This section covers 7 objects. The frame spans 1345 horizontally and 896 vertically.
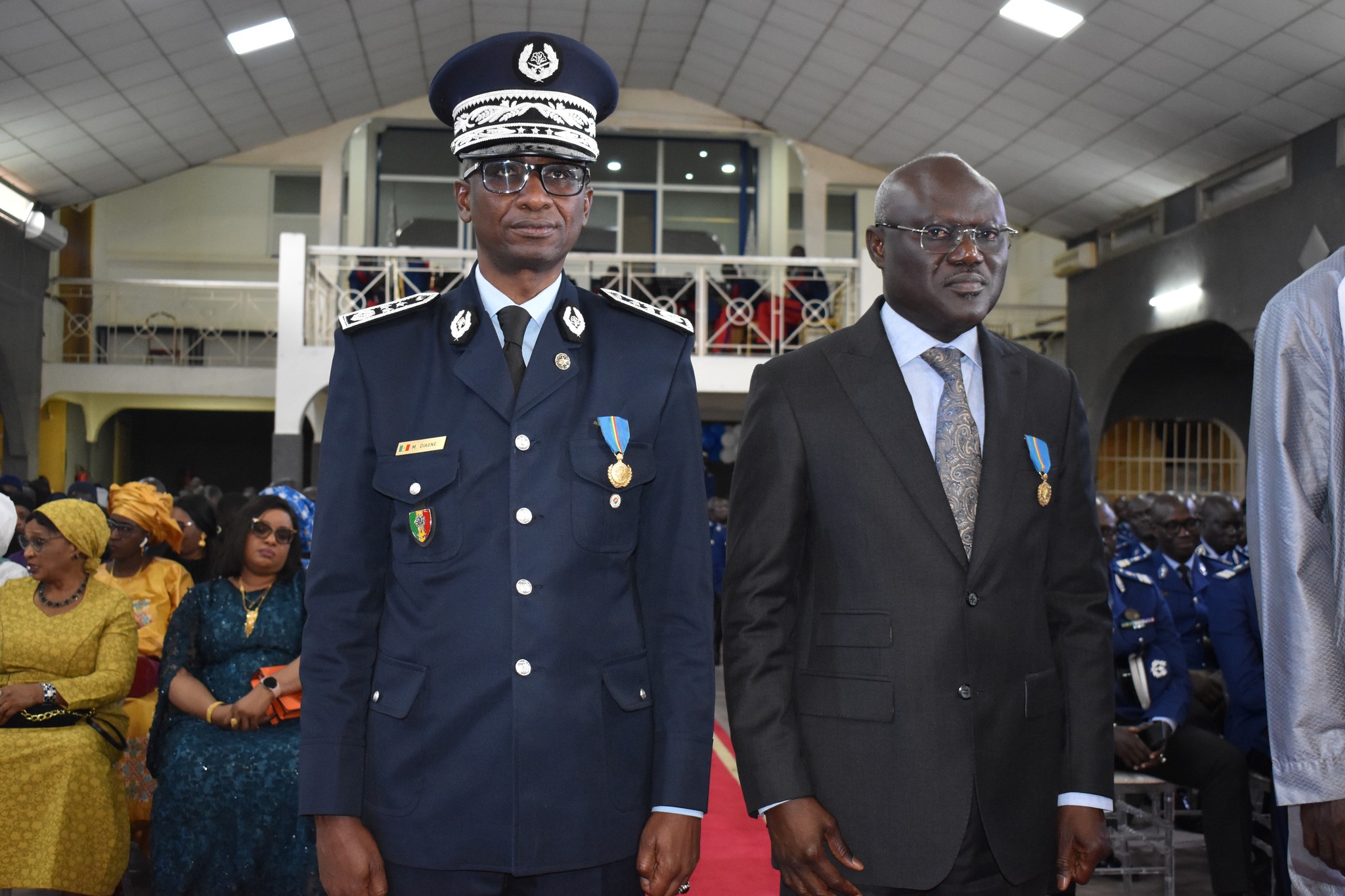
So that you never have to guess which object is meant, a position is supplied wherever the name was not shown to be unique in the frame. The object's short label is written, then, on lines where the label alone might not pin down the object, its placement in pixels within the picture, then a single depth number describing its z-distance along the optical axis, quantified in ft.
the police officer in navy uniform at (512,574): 5.23
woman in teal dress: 11.64
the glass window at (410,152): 50.39
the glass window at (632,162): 51.19
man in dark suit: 5.87
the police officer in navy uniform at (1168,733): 13.14
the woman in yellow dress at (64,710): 11.25
